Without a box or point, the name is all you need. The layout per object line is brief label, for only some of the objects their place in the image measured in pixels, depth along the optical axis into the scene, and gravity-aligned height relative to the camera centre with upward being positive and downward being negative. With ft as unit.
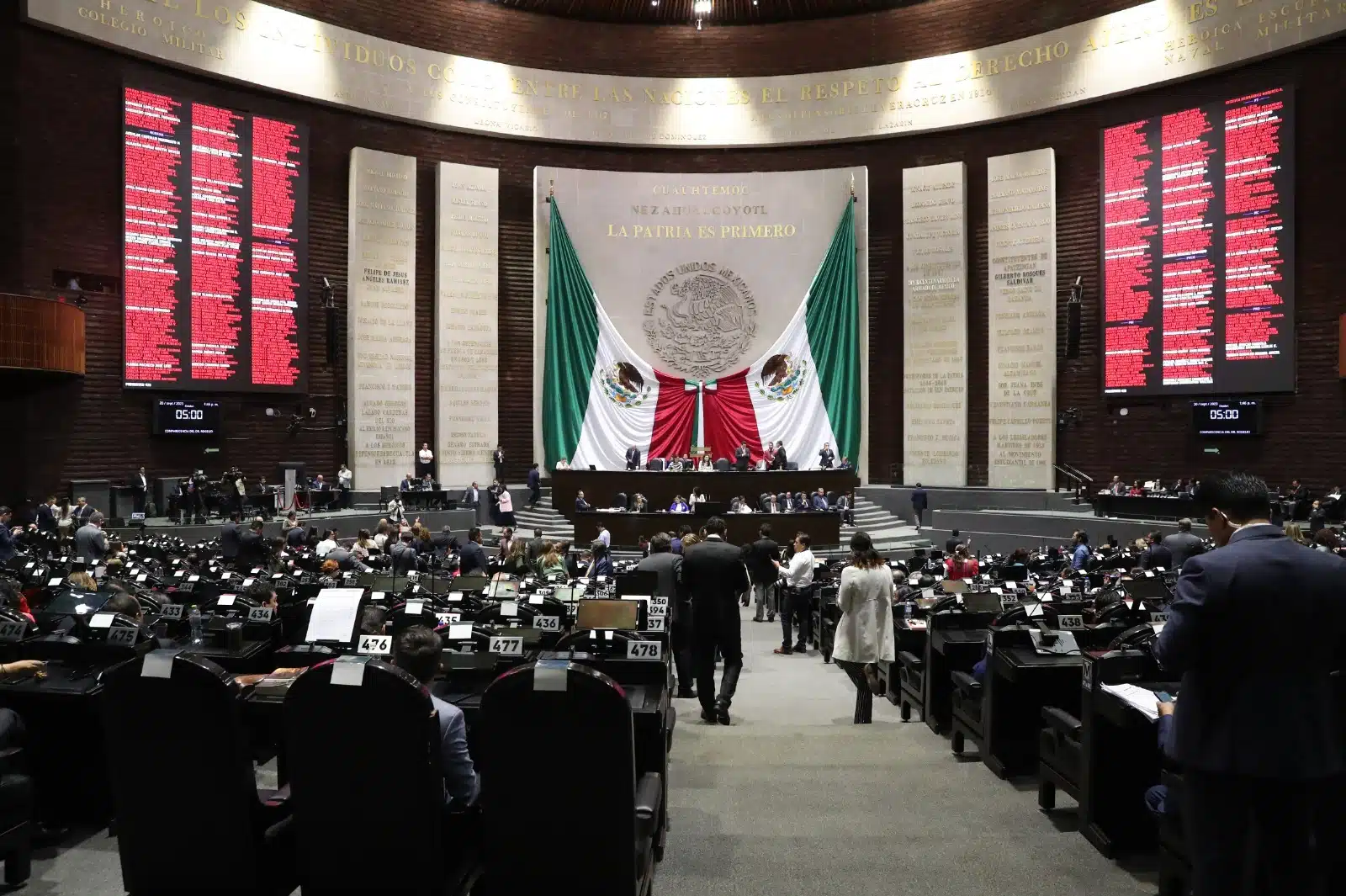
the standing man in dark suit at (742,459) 64.75 -1.42
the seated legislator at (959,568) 32.83 -4.32
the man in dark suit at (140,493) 54.80 -3.25
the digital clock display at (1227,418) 57.77 +1.28
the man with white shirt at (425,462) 66.85 -1.79
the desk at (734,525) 55.57 -4.97
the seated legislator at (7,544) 36.70 -4.22
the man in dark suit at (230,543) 42.65 -4.73
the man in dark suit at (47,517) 47.06 -4.02
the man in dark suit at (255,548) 37.58 -4.37
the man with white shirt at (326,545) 36.79 -4.23
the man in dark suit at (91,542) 37.70 -4.11
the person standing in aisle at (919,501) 65.46 -4.20
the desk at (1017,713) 16.26 -4.51
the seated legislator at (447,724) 9.21 -2.68
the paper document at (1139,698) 10.53 -2.88
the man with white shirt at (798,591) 32.14 -5.12
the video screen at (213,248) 57.00 +11.19
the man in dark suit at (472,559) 33.55 -4.22
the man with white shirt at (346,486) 62.13 -3.22
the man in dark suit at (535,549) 34.32 -3.92
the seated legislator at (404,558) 33.04 -4.13
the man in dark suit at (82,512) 46.93 -3.92
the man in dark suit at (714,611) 21.49 -3.79
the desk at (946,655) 19.38 -4.27
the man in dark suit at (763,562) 34.99 -4.53
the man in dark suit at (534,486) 67.05 -3.40
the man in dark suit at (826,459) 67.62 -1.44
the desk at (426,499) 61.93 -3.97
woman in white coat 21.85 -4.10
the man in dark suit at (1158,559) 33.17 -4.02
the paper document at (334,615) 15.31 -2.80
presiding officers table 60.54 -2.90
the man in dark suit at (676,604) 22.86 -3.90
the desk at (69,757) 13.58 -4.45
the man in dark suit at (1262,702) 8.11 -2.18
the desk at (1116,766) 12.36 -4.21
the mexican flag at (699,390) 71.56 +3.46
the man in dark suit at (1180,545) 32.30 -3.49
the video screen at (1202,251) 56.85 +11.31
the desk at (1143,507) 54.19 -3.84
